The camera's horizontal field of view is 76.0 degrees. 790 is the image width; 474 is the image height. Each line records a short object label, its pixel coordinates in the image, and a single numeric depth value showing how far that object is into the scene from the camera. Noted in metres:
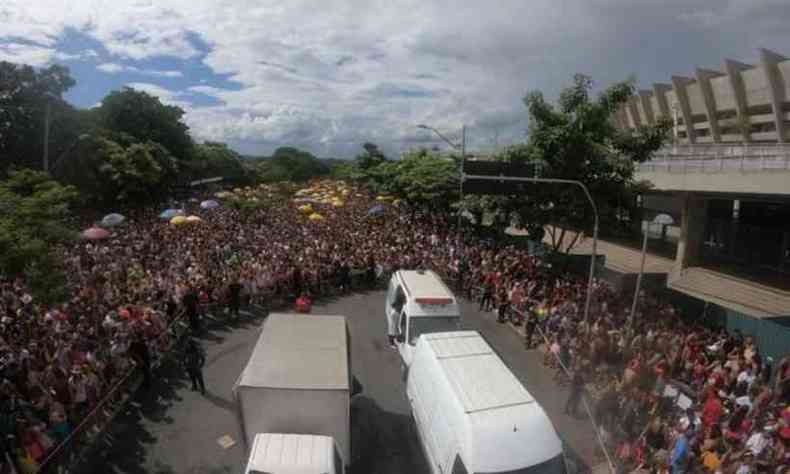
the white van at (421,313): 13.38
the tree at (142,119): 57.28
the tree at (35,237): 13.89
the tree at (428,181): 41.19
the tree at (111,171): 43.00
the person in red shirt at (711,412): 9.98
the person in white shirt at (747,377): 11.88
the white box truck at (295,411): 7.43
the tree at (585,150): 21.45
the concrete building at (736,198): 19.34
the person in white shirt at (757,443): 8.90
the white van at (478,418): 7.22
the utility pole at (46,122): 36.61
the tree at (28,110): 39.59
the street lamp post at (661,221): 14.85
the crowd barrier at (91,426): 8.72
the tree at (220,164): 90.96
